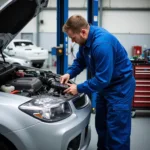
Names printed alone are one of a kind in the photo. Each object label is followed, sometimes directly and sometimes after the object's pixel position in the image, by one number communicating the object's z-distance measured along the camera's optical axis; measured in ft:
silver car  6.97
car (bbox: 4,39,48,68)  34.27
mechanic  7.84
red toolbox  14.73
